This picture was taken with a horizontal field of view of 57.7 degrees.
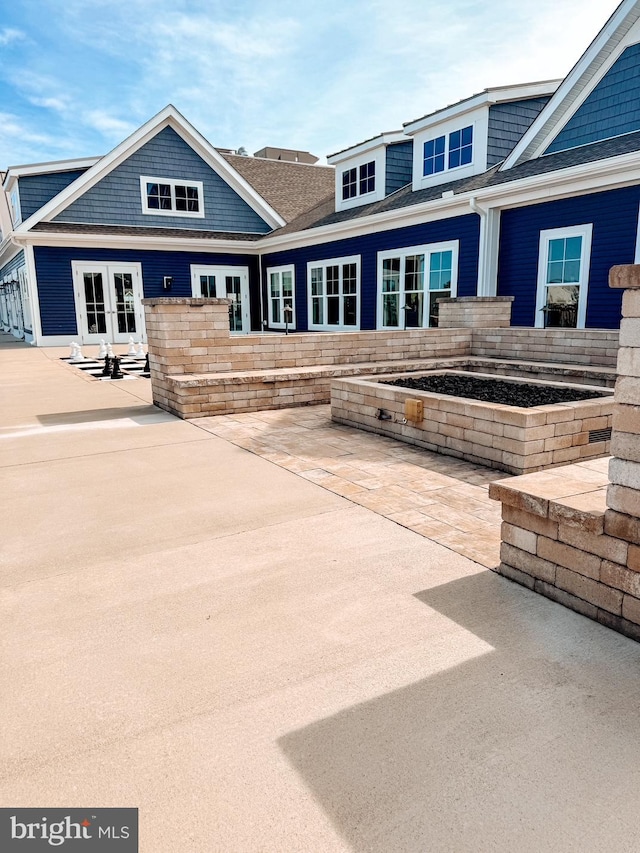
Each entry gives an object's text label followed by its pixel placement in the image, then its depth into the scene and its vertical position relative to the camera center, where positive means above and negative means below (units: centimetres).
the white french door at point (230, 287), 2014 +85
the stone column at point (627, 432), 244 -53
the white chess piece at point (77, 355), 1467 -105
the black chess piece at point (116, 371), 1184 -119
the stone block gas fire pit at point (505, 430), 510 -113
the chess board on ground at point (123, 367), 1239 -126
